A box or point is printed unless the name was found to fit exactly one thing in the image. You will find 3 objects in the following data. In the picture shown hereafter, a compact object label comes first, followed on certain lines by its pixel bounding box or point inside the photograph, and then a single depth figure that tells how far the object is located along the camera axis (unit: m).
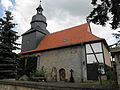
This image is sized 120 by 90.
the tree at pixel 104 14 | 6.35
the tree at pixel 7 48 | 8.30
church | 14.04
